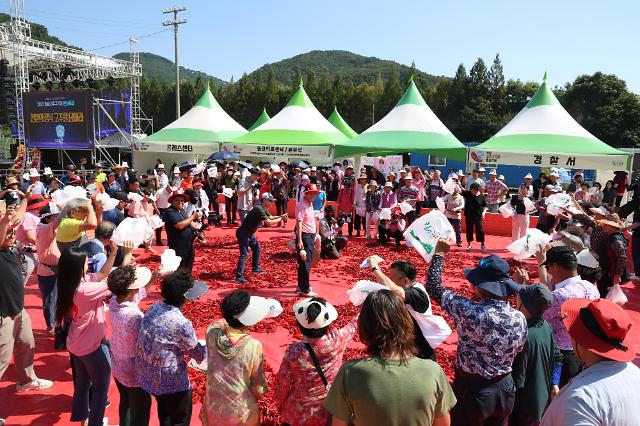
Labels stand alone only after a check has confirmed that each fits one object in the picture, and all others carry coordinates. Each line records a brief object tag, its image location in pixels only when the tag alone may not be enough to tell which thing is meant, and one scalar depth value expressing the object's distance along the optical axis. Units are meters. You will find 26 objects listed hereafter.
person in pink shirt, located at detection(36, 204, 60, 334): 5.20
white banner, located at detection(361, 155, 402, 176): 17.53
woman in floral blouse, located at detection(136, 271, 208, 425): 3.03
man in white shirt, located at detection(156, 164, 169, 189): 14.09
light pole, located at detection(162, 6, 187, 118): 32.50
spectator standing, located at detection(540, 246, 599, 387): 3.54
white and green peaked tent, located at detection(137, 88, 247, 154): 19.34
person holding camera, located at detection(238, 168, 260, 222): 11.99
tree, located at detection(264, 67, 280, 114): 56.81
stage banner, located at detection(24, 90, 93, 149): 23.25
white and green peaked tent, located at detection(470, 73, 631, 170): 13.47
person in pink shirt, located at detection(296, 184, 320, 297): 7.27
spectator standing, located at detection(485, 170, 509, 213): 12.65
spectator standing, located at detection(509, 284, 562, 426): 3.15
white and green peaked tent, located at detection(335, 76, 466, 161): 14.59
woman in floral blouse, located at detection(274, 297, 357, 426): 2.74
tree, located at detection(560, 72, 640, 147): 38.94
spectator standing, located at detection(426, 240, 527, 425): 2.77
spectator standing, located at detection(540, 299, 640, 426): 1.82
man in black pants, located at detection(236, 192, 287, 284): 8.07
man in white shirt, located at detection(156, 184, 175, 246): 10.67
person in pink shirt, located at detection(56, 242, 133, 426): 3.54
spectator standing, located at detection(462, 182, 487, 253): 10.97
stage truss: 25.19
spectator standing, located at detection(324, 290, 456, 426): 2.04
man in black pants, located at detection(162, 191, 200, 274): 6.64
